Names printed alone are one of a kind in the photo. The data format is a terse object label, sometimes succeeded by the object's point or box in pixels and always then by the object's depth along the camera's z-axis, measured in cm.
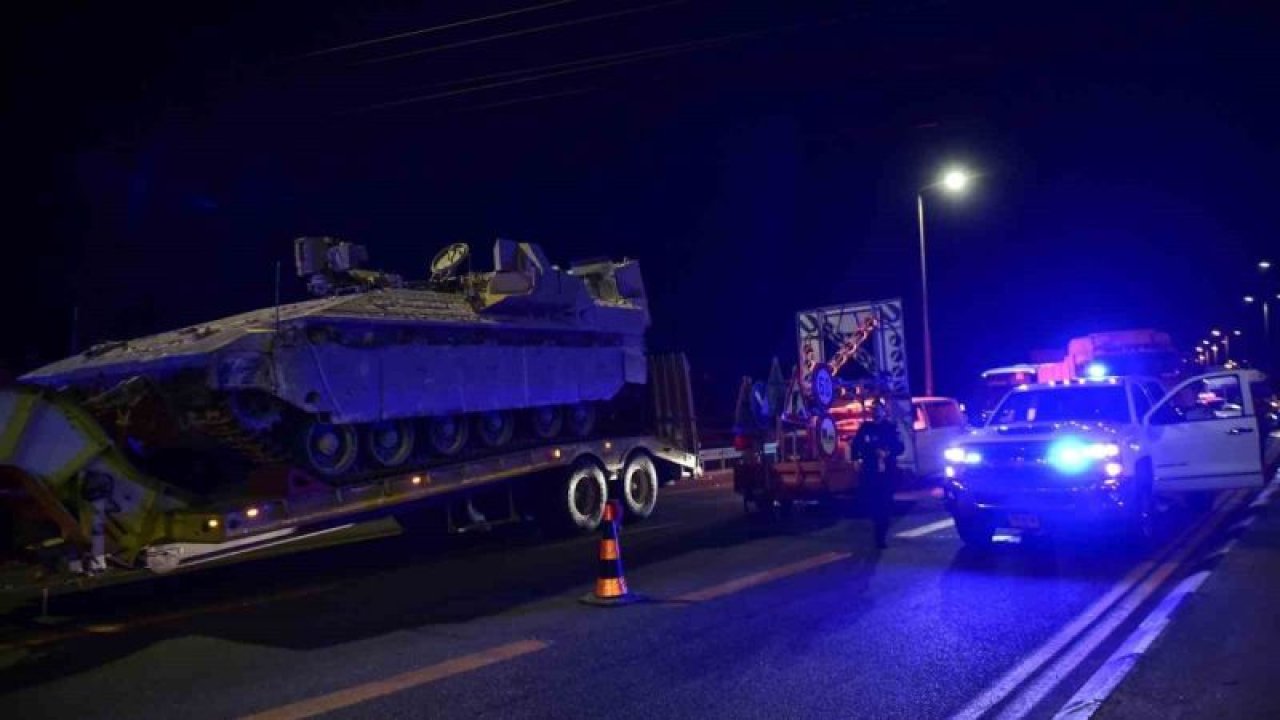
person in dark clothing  1289
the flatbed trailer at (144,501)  827
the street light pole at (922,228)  2242
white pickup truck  958
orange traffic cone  839
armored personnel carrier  967
